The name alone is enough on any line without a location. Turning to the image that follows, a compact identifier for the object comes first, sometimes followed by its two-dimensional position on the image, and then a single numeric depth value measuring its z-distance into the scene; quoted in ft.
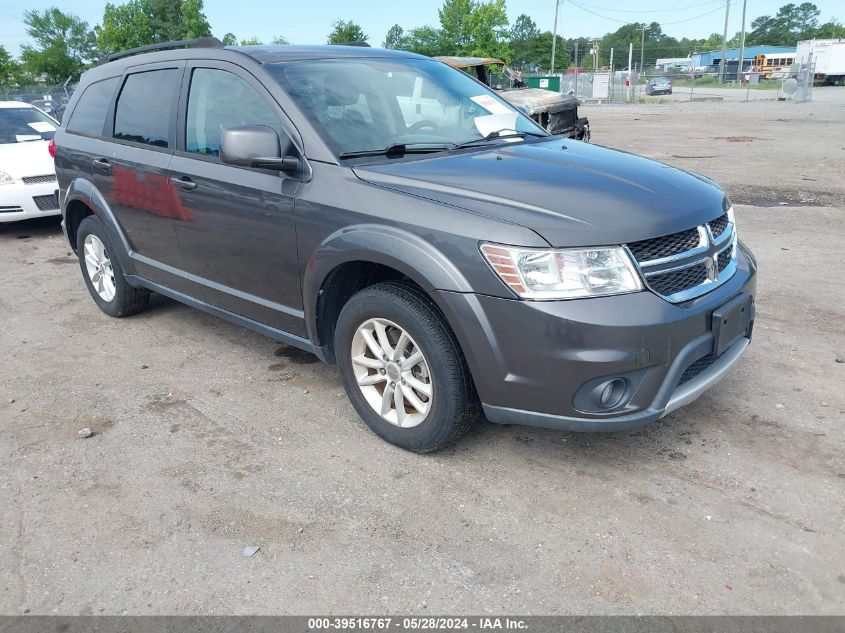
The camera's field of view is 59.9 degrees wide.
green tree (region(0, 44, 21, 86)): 246.68
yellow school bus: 282.48
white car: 27.91
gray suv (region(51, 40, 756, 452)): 9.30
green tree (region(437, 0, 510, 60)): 235.61
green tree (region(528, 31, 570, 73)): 354.95
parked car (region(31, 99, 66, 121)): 63.16
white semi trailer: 161.07
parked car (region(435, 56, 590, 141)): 38.93
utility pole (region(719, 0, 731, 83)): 198.20
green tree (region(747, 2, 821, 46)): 463.42
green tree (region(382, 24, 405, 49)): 328.70
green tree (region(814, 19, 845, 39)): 362.53
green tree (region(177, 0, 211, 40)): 265.95
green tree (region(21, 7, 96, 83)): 280.92
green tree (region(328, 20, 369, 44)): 244.48
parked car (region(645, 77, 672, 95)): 160.98
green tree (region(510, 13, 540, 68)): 382.42
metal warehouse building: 354.66
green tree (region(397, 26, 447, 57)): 275.80
